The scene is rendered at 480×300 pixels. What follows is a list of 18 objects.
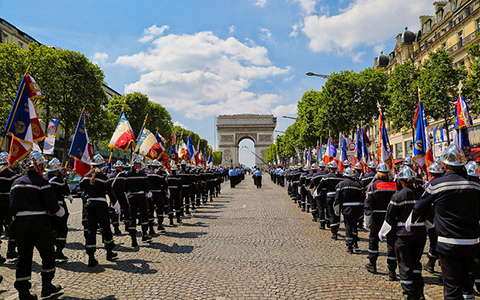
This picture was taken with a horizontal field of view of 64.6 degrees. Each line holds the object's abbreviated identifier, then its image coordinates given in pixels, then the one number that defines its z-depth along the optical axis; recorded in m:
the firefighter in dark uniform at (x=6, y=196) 8.15
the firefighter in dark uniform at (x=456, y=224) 4.32
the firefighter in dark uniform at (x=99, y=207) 7.79
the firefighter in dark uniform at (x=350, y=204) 8.54
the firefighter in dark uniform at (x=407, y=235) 5.34
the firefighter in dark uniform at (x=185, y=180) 14.74
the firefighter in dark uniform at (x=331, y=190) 10.24
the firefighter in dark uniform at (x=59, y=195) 7.63
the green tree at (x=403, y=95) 25.02
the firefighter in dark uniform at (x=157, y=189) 11.46
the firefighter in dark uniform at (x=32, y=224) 5.52
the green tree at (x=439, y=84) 22.25
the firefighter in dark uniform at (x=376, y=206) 6.98
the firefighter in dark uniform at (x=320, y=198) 11.41
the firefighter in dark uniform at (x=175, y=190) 13.09
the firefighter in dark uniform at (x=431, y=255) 7.08
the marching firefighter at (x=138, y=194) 9.52
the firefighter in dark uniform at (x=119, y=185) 10.38
